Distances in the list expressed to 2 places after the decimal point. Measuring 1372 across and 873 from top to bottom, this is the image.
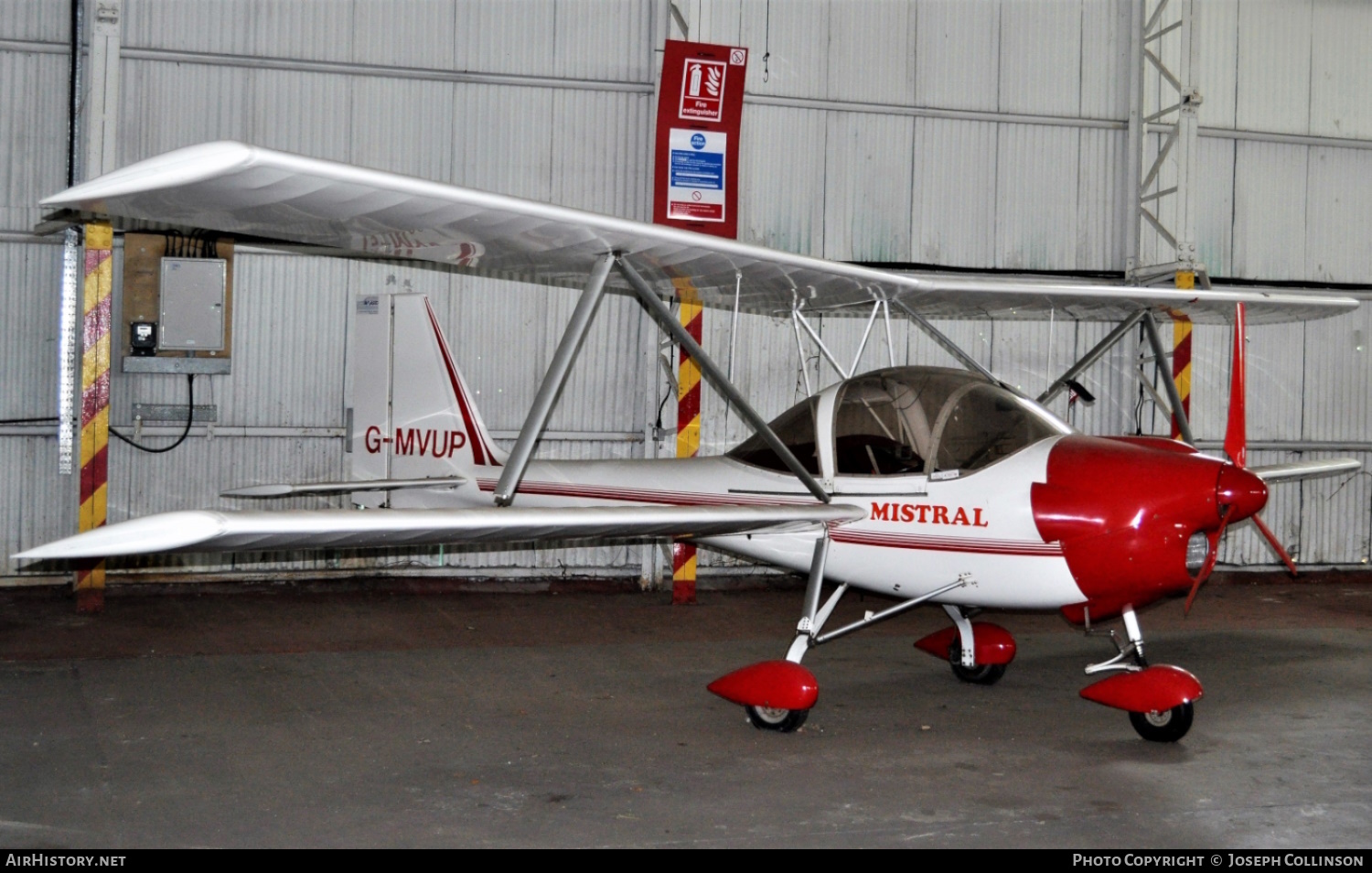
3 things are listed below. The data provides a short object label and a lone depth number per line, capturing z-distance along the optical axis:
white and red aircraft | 4.66
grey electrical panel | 9.26
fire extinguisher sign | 9.62
